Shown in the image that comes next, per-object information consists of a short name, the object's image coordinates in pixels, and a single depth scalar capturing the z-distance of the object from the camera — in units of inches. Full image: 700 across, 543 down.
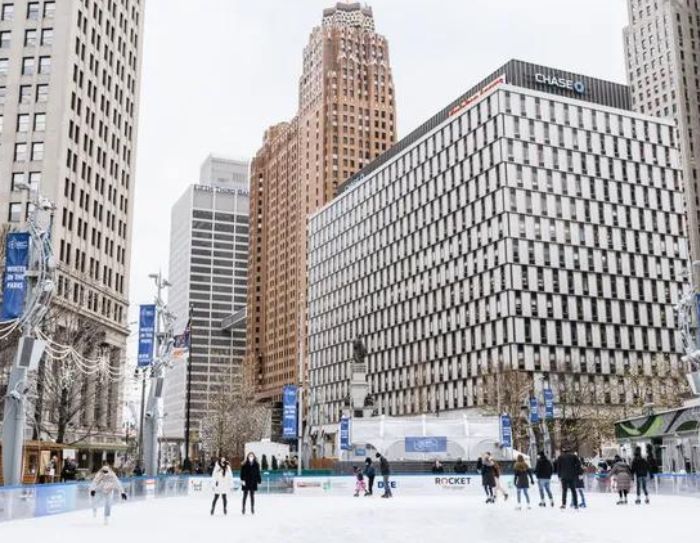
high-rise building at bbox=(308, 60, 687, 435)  4074.8
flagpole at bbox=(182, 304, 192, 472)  2080.5
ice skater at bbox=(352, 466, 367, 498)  1633.9
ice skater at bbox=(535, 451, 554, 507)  1119.3
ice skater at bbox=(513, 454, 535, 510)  1128.8
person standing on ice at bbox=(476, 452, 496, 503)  1334.9
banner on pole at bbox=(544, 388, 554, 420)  2605.8
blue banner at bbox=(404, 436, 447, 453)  2118.6
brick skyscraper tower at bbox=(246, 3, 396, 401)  6968.5
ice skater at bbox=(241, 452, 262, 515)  1050.5
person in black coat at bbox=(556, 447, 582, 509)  1064.8
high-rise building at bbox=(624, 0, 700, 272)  6894.7
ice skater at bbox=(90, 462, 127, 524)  950.4
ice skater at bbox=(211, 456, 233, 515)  1058.1
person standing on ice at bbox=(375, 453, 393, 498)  1496.1
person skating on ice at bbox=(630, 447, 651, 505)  1234.1
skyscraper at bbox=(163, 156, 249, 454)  4191.2
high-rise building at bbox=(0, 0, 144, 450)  2891.2
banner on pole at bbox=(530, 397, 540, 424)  2549.2
